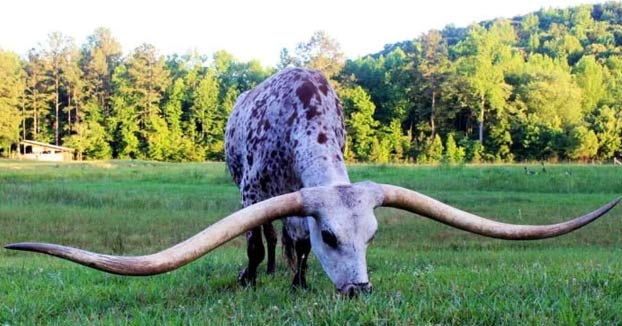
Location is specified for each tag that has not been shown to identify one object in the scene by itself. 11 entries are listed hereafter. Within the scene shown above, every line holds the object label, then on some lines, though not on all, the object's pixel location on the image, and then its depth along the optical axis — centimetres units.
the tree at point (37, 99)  8525
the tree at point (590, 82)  9288
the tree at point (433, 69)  8362
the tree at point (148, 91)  8231
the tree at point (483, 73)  8138
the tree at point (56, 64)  8700
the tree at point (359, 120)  7650
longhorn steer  399
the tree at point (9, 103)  7688
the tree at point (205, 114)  8475
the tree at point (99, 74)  8894
